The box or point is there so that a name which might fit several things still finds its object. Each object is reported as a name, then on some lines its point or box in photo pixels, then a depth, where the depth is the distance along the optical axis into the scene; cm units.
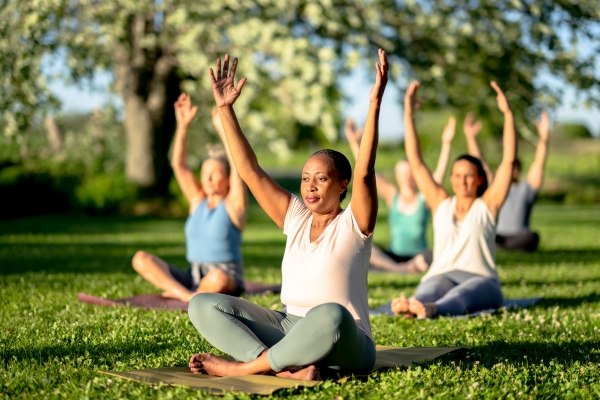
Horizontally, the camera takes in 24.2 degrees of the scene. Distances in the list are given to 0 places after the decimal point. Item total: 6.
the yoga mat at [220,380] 724
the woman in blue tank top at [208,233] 1358
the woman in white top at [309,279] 729
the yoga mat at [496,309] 1240
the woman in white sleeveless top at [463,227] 1225
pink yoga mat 1283
